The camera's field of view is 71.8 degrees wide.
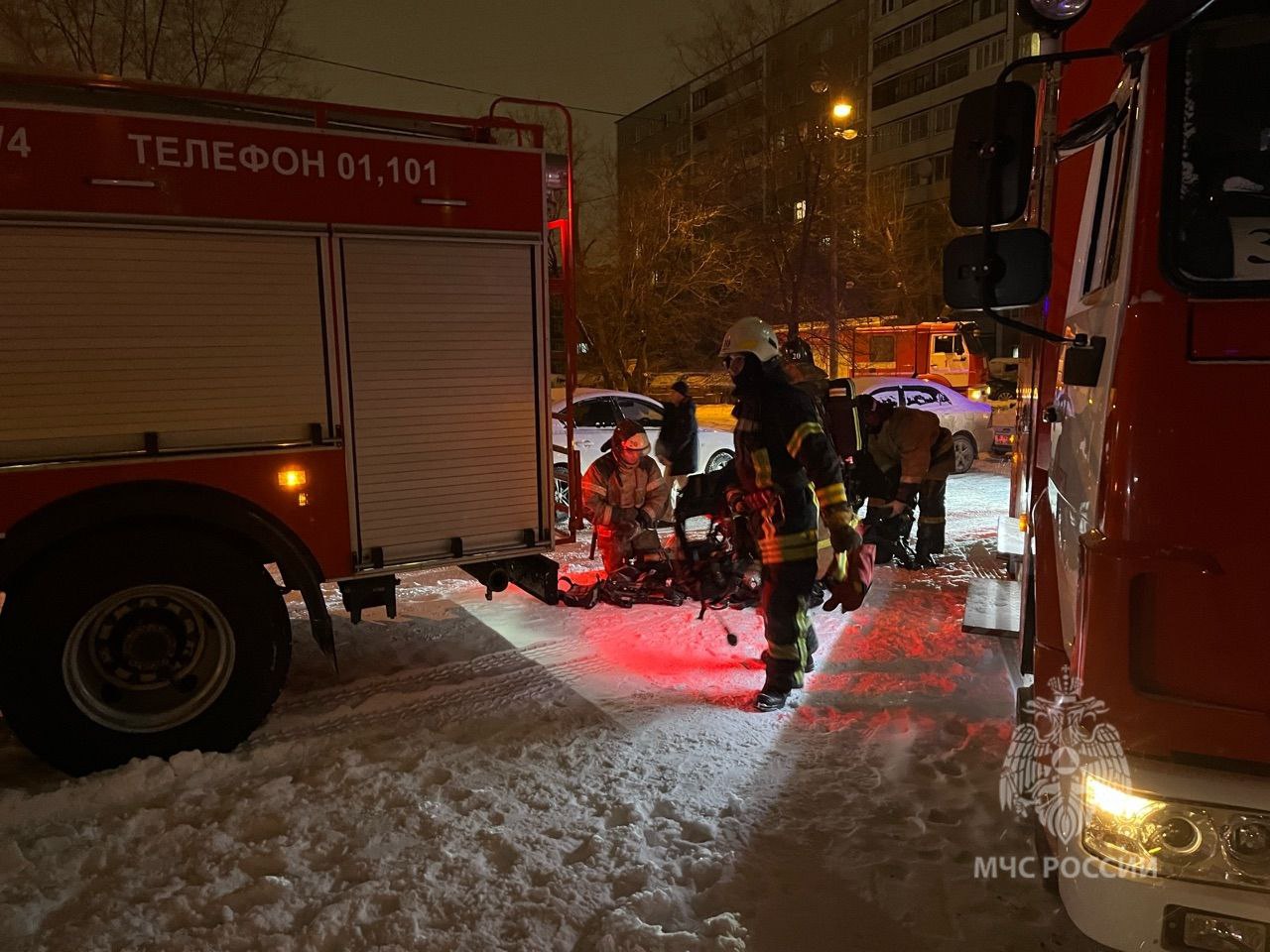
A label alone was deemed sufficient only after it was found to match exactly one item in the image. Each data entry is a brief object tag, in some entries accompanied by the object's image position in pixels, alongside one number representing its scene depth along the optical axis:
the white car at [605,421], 10.26
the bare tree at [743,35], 18.49
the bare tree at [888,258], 23.22
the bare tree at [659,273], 21.44
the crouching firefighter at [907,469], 7.57
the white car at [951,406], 13.55
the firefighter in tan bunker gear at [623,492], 6.54
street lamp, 17.95
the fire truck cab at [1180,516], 1.74
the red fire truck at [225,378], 3.58
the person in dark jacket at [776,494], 4.45
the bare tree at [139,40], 13.24
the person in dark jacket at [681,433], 8.35
